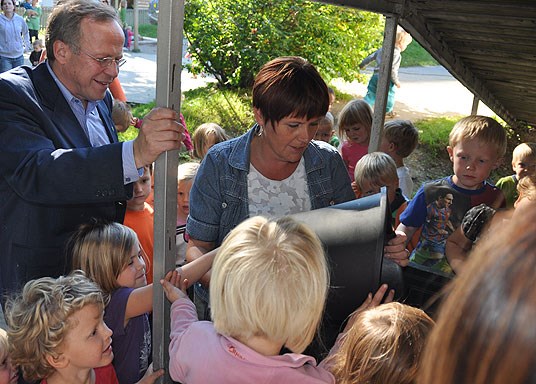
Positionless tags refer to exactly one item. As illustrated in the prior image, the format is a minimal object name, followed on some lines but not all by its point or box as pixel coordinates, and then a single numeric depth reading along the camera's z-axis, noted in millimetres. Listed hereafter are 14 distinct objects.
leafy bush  9742
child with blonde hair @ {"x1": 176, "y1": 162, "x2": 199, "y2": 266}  3824
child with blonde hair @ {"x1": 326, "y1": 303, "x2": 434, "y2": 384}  1665
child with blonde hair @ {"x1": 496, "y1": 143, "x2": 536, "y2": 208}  4305
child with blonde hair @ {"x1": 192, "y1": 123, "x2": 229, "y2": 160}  4660
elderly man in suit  2094
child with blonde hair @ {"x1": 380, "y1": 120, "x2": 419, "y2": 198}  4652
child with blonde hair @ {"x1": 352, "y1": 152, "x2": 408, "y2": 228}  3789
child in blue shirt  3289
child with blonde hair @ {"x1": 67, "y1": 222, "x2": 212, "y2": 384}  2398
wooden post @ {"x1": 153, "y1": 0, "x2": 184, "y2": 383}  1874
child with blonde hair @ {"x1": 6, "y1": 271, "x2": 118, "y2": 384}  2059
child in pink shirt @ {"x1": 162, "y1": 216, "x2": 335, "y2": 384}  1662
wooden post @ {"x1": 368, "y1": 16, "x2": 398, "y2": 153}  4336
